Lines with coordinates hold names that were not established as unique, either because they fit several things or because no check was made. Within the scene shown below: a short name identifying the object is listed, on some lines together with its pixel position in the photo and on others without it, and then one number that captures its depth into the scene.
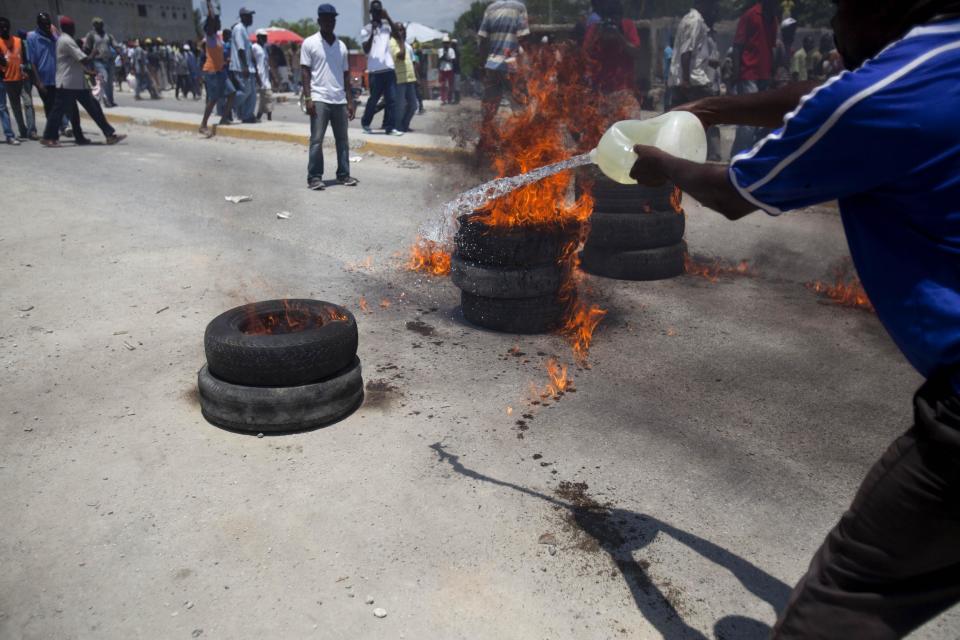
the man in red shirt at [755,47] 10.02
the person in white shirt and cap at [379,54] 12.82
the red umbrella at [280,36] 31.97
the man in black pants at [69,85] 11.76
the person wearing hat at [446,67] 22.11
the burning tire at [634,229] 5.91
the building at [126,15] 43.59
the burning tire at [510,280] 4.75
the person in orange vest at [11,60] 12.38
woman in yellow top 13.49
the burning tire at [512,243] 4.69
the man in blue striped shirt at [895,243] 1.39
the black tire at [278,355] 3.58
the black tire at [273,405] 3.57
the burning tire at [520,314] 4.90
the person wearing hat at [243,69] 14.38
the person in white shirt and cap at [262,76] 15.73
